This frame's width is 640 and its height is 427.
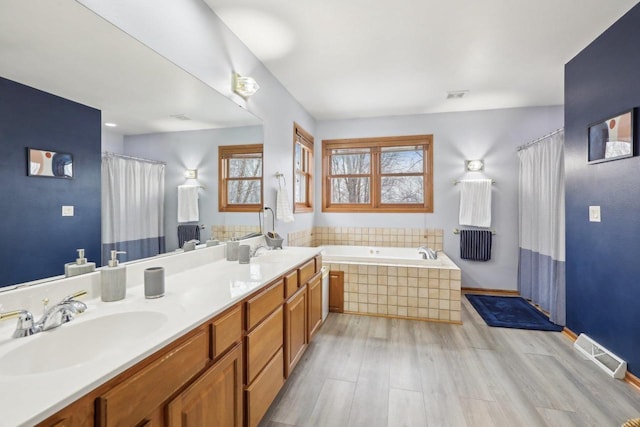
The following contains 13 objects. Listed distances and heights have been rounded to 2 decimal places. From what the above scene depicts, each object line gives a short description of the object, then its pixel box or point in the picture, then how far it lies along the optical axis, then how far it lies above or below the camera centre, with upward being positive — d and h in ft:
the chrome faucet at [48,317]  2.87 -1.12
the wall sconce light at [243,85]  7.47 +3.23
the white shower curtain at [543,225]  9.94 -0.46
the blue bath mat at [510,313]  9.78 -3.71
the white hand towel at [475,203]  13.12 +0.43
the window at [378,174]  14.40 +1.89
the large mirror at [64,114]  3.26 +1.31
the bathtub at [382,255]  10.94 -1.90
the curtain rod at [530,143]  10.33 +2.79
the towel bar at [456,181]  13.77 +1.46
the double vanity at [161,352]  2.17 -1.40
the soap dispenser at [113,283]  3.98 -1.00
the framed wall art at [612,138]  6.72 +1.85
